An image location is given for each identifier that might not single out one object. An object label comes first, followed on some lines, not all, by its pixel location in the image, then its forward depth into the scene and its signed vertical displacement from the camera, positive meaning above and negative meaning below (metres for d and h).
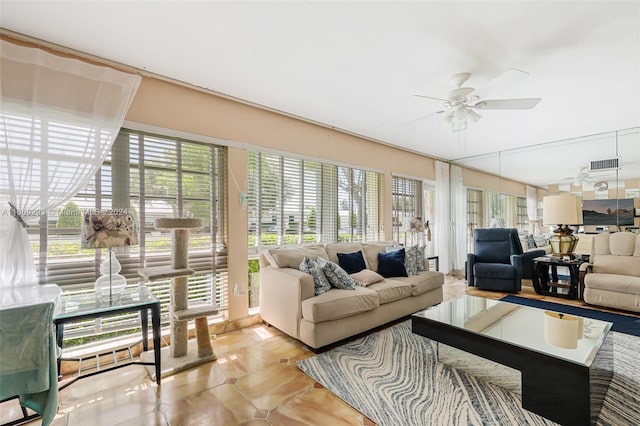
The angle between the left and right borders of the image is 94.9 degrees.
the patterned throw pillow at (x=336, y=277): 3.07 -0.64
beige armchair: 3.63 -0.81
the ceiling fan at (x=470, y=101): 2.70 +1.09
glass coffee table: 1.66 -0.90
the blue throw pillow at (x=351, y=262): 3.59 -0.58
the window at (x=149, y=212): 2.45 +0.05
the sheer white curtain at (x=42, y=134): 2.13 +0.67
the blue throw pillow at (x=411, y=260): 3.85 -0.60
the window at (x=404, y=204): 5.52 +0.22
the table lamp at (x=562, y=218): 4.23 -0.07
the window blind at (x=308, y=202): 3.65 +0.20
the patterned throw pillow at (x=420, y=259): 3.99 -0.60
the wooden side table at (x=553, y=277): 4.38 -1.00
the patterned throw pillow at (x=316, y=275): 2.90 -0.60
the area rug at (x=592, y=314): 3.17 -1.25
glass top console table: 1.89 -0.61
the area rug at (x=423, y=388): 1.78 -1.23
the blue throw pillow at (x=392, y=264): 3.76 -0.64
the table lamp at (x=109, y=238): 2.03 -0.14
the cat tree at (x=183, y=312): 2.43 -0.80
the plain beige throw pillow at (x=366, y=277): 3.31 -0.72
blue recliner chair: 4.79 -0.82
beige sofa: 2.64 -0.86
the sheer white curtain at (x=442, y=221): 6.33 -0.14
